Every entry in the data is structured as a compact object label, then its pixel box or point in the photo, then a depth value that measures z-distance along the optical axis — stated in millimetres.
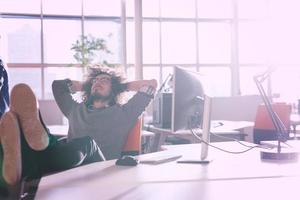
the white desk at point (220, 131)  3457
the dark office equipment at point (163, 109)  3404
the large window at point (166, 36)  7074
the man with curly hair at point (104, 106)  2525
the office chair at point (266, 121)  4090
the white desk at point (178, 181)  1065
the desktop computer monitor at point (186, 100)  1562
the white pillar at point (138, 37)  7141
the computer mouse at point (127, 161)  1549
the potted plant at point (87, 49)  6578
